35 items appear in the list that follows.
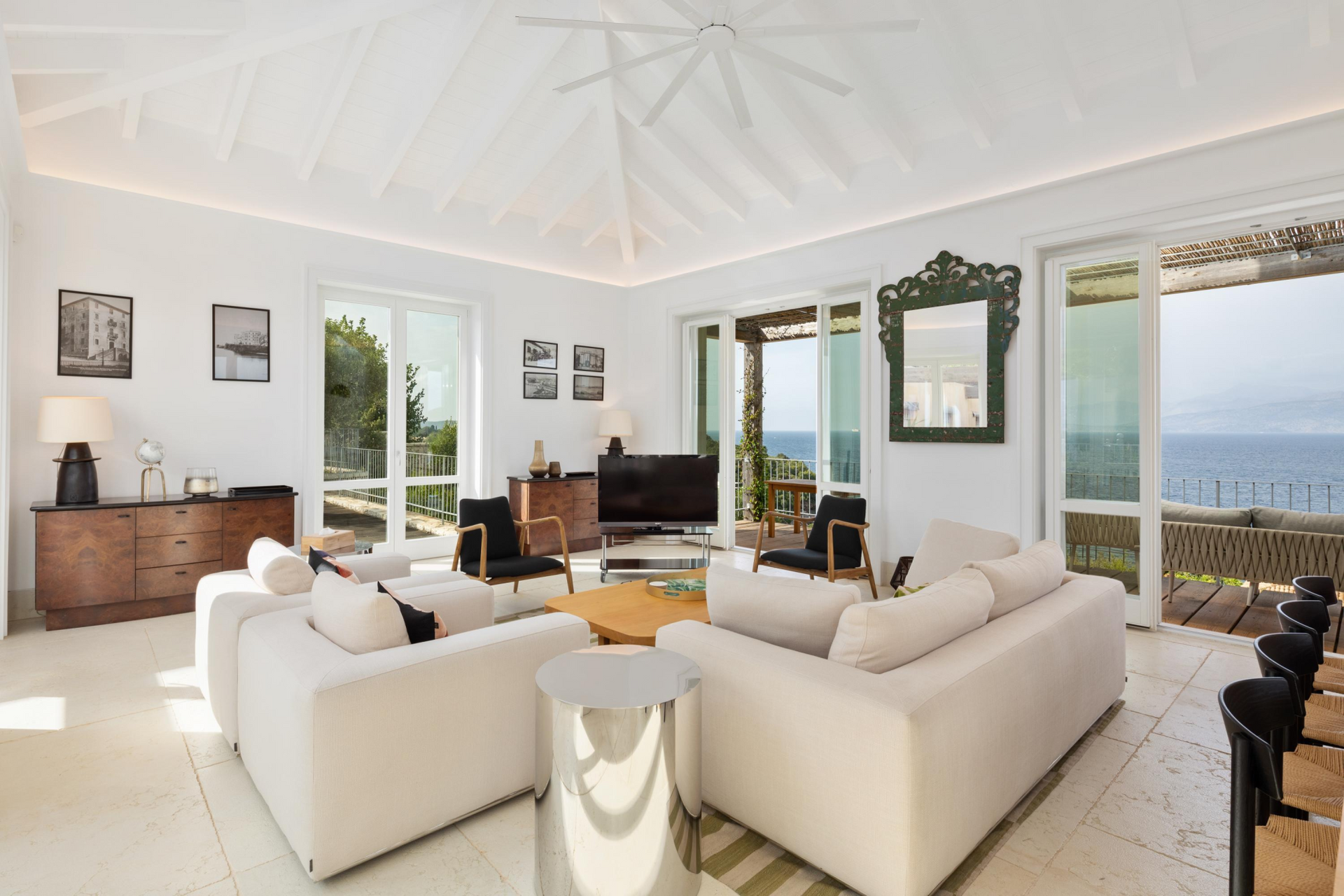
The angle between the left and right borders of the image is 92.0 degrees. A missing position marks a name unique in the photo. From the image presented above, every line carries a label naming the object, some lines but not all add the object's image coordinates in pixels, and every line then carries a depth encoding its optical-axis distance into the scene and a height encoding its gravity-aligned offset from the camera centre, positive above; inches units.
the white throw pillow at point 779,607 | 80.0 -20.1
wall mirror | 183.3 +30.6
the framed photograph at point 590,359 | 283.1 +39.7
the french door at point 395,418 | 225.0 +11.5
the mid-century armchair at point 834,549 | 181.2 -29.2
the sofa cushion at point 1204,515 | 189.3 -19.7
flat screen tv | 230.5 -14.6
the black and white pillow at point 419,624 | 83.7 -22.7
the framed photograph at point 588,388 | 283.6 +26.8
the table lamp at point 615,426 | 278.2 +10.2
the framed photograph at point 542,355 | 265.6 +39.3
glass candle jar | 181.6 -9.3
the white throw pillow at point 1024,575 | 93.0 -19.2
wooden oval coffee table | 117.2 -32.7
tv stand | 227.1 -39.8
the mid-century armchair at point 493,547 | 171.8 -27.6
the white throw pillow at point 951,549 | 132.0 -20.8
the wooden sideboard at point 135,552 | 157.6 -26.5
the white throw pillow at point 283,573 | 104.3 -20.2
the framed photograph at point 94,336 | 171.9 +30.6
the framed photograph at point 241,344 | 195.5 +32.2
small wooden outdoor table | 247.6 -15.6
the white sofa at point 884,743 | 63.2 -32.0
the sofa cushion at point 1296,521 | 179.0 -20.3
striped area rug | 70.5 -47.4
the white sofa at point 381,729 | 68.2 -32.2
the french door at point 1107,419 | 162.9 +7.9
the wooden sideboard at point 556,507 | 249.6 -22.9
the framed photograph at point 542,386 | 266.2 +26.4
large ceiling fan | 118.3 +78.0
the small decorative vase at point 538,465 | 256.9 -6.2
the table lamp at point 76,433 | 157.4 +3.8
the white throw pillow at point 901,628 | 72.3 -20.7
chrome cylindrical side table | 62.7 -33.5
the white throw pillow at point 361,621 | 78.2 -21.0
